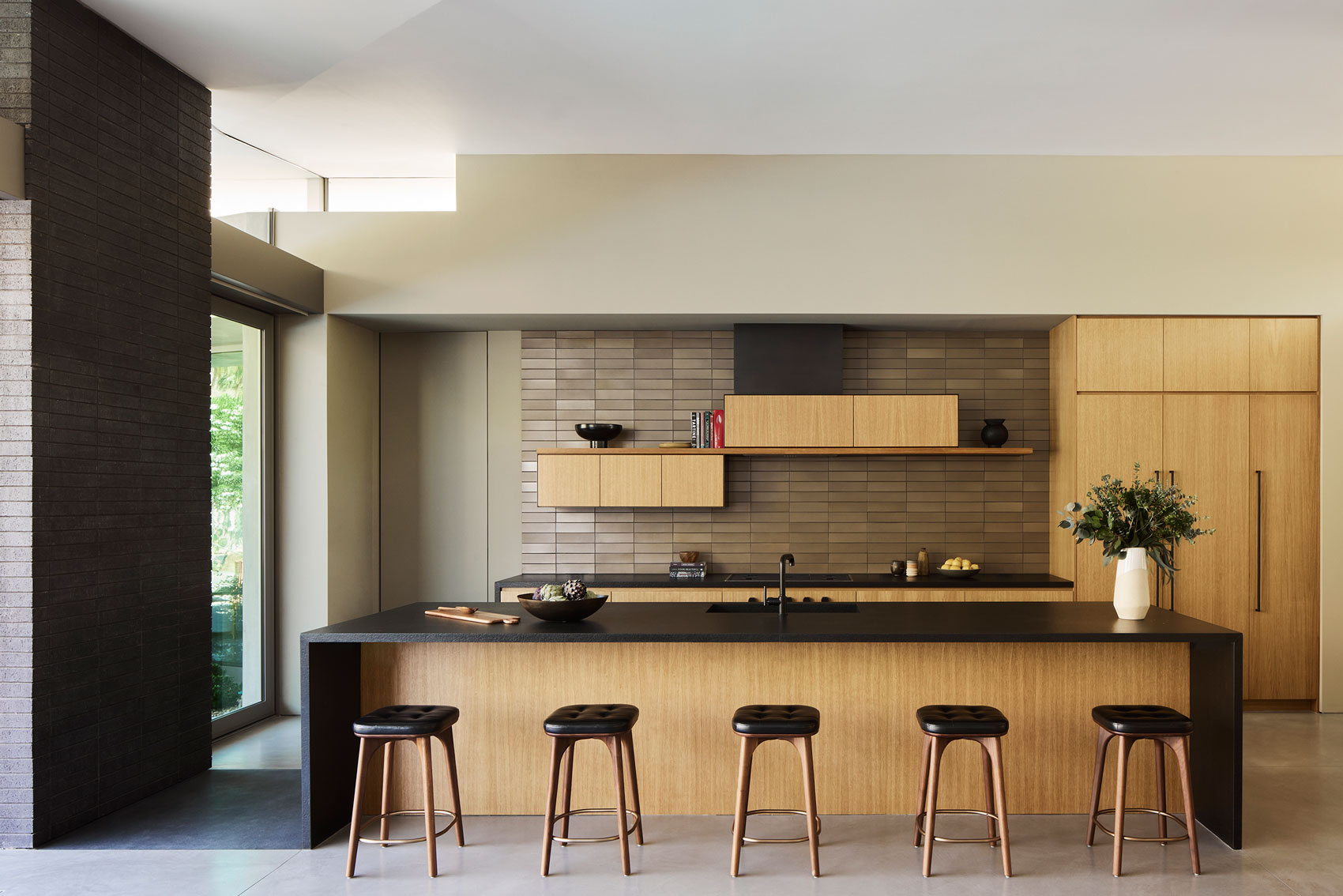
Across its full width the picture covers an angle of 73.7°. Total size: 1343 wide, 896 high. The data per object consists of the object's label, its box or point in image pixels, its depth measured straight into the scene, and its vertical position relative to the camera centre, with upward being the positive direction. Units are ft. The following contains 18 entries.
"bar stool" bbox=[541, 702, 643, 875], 10.60 -3.37
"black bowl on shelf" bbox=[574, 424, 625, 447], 19.54 +0.42
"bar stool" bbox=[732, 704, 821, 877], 10.50 -3.47
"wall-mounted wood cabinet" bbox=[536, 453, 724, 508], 19.36 -0.63
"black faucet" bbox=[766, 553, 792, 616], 12.83 -1.87
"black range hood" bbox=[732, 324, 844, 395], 19.42 +1.96
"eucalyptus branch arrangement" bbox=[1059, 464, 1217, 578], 12.34 -1.01
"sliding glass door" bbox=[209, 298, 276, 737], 16.52 -1.27
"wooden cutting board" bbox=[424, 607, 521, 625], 12.09 -2.28
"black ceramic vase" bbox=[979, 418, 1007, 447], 19.33 +0.34
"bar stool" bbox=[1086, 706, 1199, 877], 10.62 -3.43
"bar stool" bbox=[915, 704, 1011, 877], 10.57 -3.46
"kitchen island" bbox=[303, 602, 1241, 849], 12.58 -3.50
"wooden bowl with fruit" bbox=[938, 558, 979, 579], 19.13 -2.55
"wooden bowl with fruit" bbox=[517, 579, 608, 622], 12.11 -2.08
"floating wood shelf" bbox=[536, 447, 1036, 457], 19.03 -0.04
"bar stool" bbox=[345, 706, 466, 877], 10.59 -3.36
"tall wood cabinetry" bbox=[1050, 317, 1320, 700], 18.52 -0.02
